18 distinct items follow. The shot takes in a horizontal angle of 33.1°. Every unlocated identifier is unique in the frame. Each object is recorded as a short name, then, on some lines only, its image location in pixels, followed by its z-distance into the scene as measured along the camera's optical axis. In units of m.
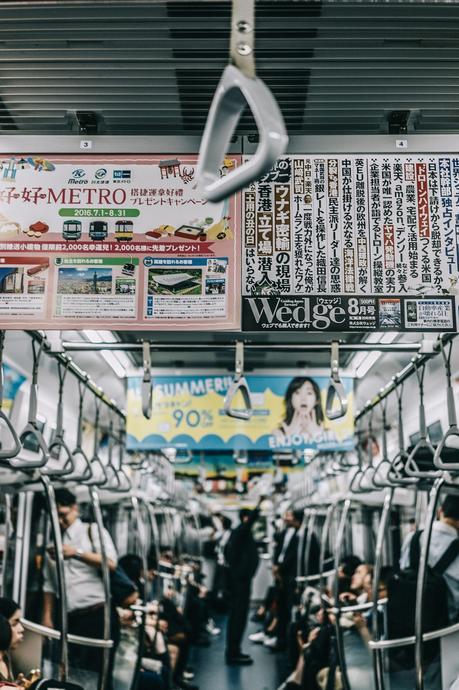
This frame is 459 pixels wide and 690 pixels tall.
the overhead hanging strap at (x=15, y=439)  3.06
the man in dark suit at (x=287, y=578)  12.05
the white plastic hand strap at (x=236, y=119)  1.53
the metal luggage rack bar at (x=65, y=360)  3.86
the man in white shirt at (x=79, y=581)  6.34
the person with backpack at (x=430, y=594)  5.52
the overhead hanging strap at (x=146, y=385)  3.77
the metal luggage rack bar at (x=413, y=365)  3.72
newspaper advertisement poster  2.83
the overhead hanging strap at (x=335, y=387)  3.50
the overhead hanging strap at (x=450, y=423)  3.48
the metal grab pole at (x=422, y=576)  4.31
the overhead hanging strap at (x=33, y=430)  3.65
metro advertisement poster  2.83
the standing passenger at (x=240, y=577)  11.01
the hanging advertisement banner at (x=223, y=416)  6.91
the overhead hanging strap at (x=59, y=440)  4.19
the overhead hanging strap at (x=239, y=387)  3.57
